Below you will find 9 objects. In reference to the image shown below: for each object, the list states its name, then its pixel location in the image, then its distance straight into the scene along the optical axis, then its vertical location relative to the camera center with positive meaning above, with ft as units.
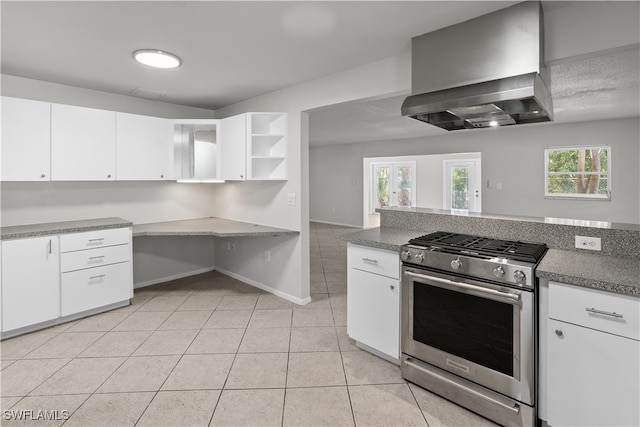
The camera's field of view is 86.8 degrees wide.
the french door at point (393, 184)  29.78 +2.53
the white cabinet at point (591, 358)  4.78 -2.20
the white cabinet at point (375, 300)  7.61 -2.08
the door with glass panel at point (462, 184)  26.13 +2.17
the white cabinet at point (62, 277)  9.15 -1.93
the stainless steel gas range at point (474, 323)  5.69 -2.07
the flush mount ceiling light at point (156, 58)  8.55 +4.06
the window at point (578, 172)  19.01 +2.30
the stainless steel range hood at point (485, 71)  6.15 +2.80
